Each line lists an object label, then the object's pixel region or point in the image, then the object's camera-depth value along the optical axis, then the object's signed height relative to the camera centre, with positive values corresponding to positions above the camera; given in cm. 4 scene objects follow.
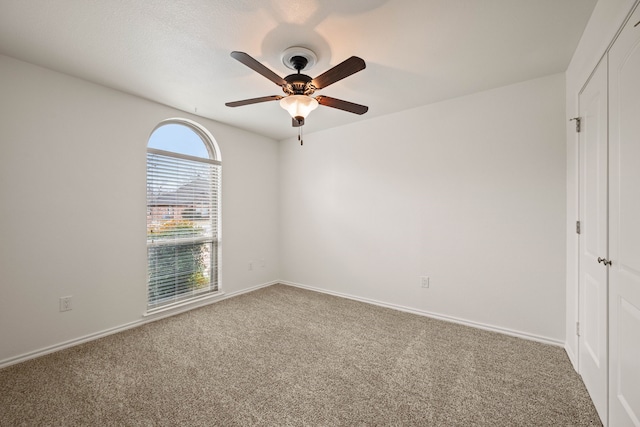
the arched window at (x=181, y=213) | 303 +2
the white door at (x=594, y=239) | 150 -16
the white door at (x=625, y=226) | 119 -6
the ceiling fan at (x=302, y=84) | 167 +89
